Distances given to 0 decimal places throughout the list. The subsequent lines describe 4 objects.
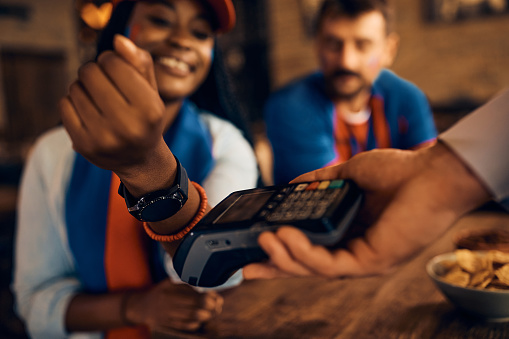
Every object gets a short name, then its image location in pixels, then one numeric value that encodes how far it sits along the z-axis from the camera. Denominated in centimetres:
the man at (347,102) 57
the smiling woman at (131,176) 24
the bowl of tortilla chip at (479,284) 45
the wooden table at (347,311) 50
